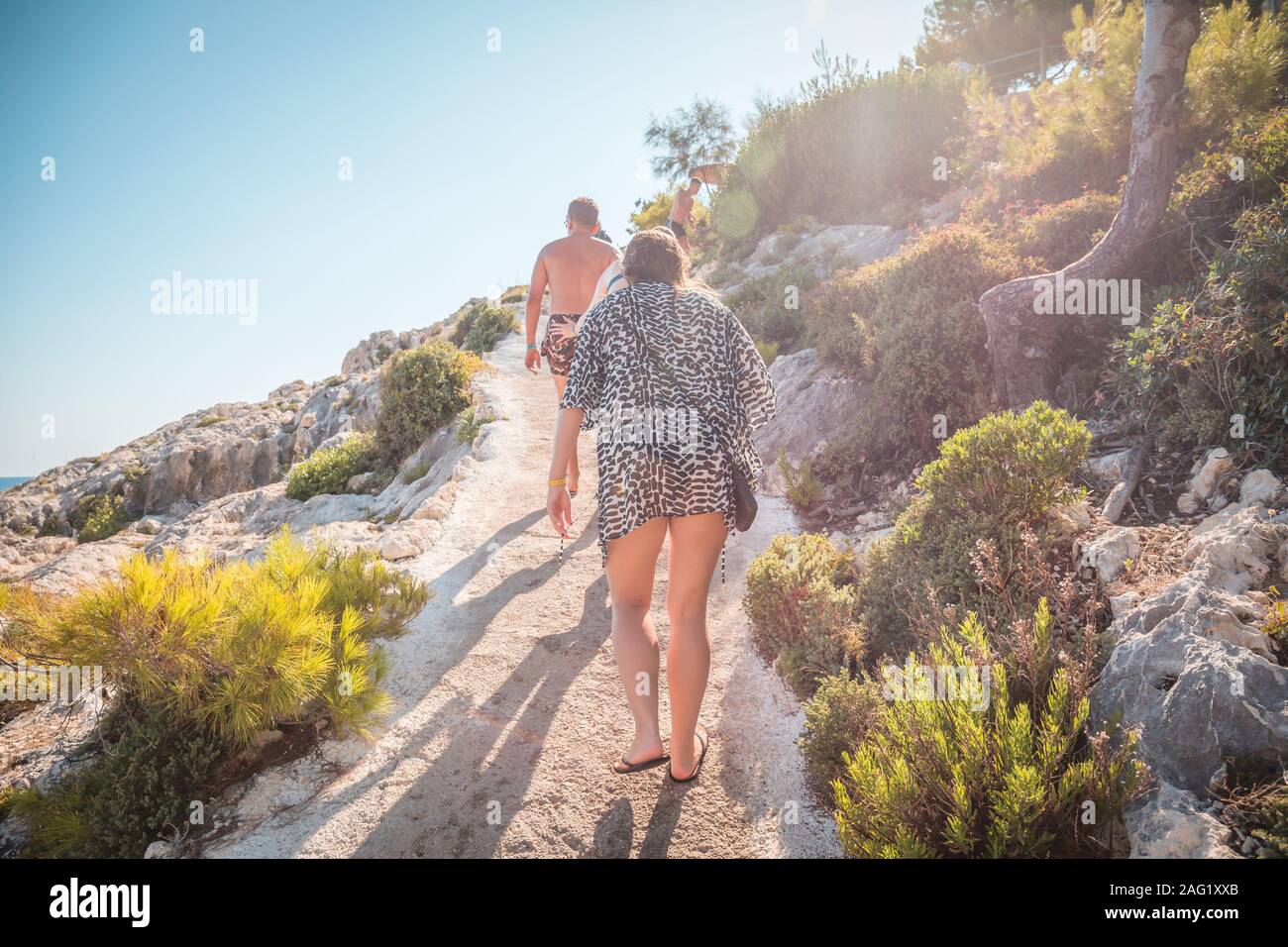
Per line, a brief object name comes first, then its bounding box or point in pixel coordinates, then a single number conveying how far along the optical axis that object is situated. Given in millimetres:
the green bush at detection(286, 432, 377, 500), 12062
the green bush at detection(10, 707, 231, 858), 2951
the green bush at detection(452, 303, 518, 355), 18594
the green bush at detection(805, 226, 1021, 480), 6426
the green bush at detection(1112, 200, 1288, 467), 3945
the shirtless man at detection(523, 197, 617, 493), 5695
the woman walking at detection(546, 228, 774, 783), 2805
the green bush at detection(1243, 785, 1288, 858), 2018
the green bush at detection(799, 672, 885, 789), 3344
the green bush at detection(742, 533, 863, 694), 4160
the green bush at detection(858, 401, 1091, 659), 4020
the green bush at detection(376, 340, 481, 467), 11797
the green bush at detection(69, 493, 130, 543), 20364
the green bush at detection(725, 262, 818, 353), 10594
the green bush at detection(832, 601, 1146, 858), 2359
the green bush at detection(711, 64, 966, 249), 17453
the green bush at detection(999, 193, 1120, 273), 7219
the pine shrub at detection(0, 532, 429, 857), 2986
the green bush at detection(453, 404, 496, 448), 10242
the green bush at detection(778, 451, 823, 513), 6766
